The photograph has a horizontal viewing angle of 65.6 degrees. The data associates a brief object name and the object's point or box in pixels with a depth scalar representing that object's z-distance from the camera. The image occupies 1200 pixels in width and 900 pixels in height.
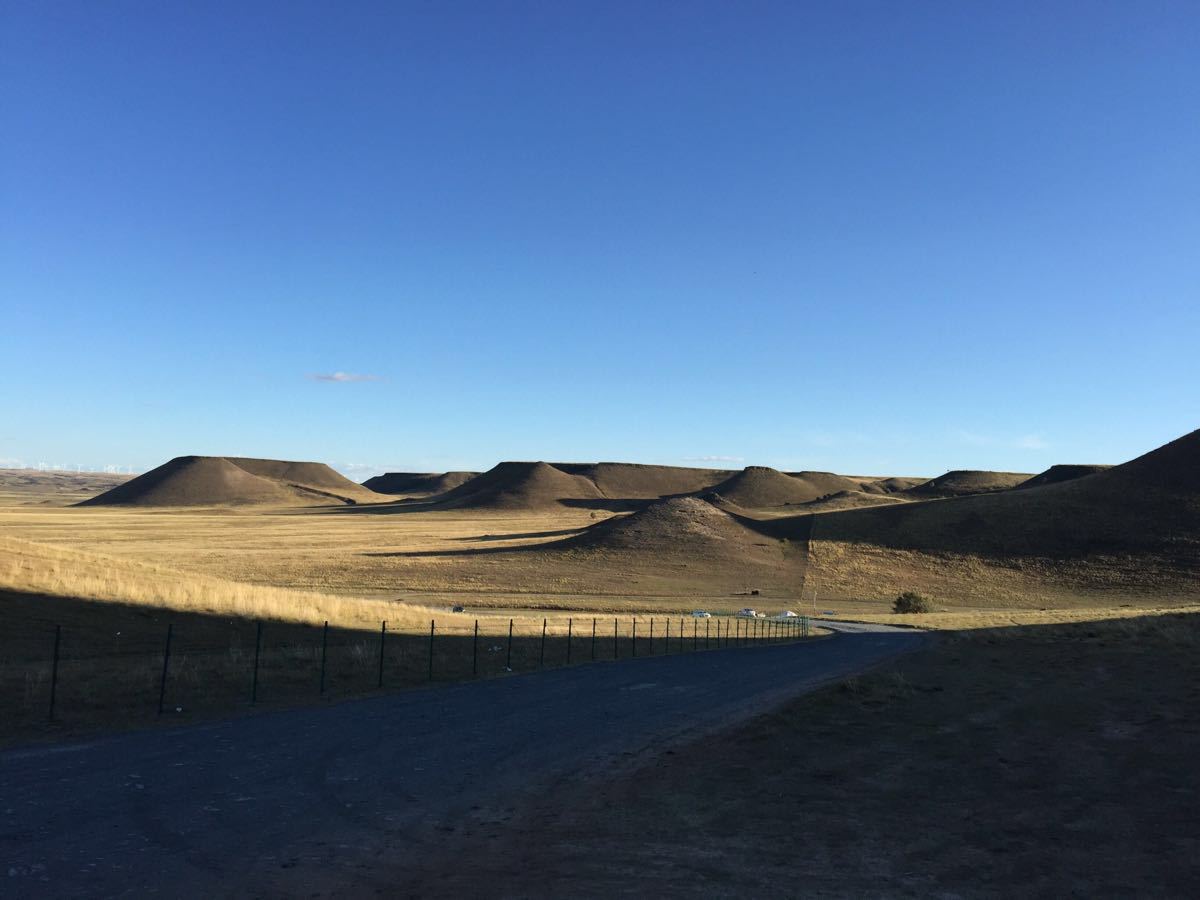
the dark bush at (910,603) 82.00
